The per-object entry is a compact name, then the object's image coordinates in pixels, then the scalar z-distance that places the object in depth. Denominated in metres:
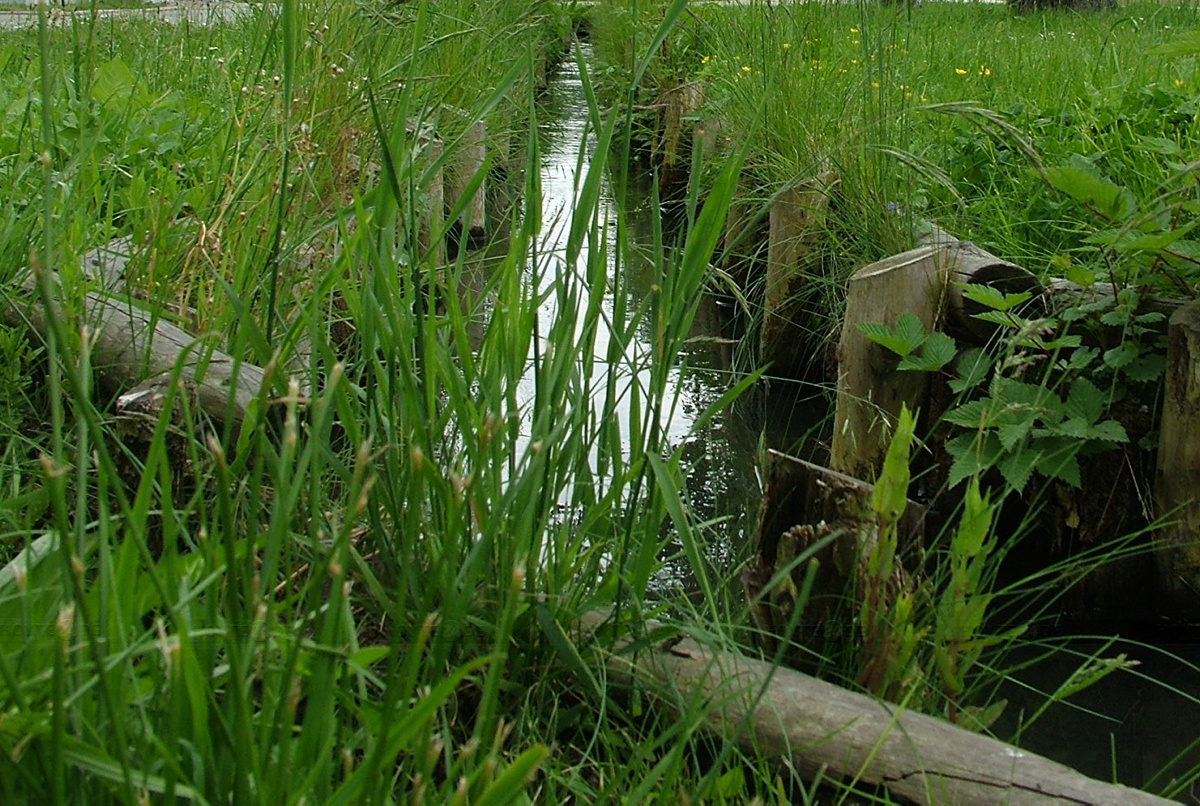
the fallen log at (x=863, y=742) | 1.49
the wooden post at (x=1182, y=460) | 2.35
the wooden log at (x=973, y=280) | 2.72
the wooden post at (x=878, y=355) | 2.79
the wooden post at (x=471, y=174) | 5.05
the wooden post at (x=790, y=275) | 3.67
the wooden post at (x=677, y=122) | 5.93
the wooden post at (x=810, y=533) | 1.87
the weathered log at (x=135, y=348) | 1.92
